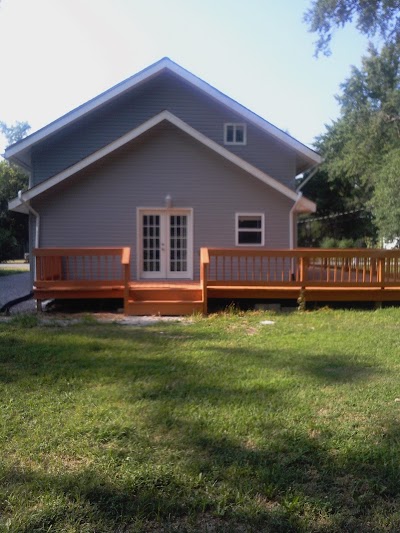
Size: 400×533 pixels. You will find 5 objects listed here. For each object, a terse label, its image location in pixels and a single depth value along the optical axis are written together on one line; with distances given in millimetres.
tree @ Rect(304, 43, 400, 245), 28594
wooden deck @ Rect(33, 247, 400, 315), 9984
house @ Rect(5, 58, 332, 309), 12203
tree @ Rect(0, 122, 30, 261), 23641
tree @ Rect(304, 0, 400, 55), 18672
